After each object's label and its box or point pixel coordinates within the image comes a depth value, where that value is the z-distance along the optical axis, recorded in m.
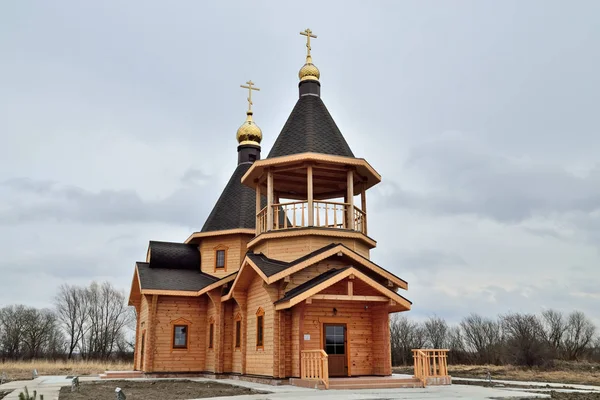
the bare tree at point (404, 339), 42.63
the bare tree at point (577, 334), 47.53
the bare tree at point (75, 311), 57.50
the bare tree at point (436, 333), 51.72
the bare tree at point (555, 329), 47.03
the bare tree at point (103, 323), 56.91
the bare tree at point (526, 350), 29.88
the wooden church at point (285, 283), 15.00
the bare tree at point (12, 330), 54.12
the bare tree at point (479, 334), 49.69
